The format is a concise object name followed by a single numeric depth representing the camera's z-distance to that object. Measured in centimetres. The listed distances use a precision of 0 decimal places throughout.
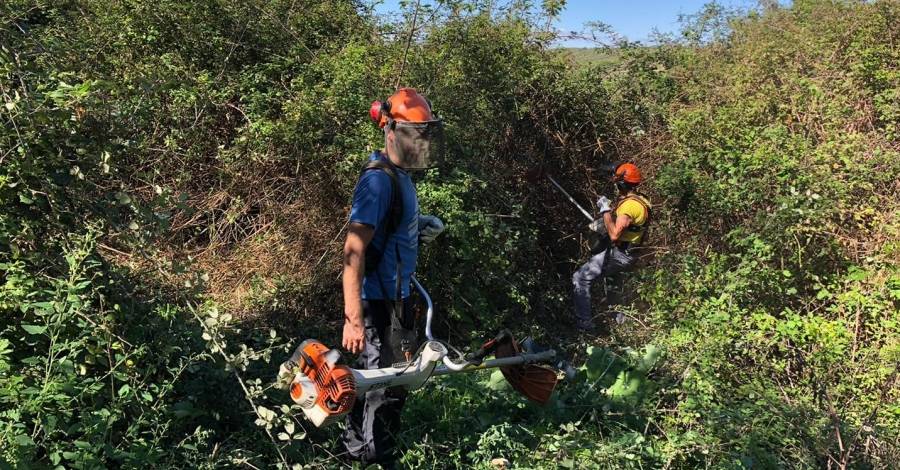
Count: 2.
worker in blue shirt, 282
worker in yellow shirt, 556
